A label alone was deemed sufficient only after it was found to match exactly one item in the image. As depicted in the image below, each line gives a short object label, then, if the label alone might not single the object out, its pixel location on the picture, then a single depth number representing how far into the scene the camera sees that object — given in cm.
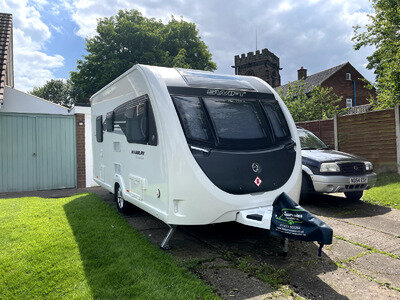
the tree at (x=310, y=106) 1969
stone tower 4216
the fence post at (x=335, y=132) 1084
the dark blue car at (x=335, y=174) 621
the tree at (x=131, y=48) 2545
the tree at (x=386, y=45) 1175
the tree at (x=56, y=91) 4531
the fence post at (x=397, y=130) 921
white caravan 377
